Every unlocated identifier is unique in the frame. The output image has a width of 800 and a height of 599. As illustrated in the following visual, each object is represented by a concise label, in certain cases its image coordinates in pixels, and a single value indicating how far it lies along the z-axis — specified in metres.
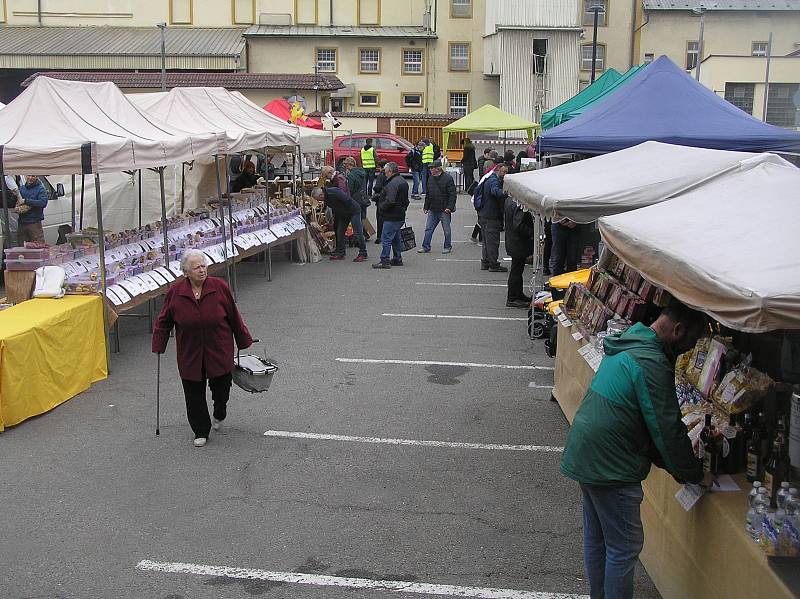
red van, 34.62
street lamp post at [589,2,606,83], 27.12
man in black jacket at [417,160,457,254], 18.03
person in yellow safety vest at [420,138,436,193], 29.45
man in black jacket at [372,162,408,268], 16.41
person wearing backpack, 15.25
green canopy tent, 16.06
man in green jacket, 4.05
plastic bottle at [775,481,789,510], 3.85
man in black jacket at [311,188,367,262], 17.41
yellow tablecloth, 7.88
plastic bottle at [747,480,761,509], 3.98
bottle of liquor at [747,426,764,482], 4.31
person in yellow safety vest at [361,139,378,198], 29.05
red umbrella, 23.42
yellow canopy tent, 25.50
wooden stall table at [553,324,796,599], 3.79
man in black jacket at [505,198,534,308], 12.45
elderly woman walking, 7.17
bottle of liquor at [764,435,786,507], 4.02
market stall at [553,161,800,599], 3.65
